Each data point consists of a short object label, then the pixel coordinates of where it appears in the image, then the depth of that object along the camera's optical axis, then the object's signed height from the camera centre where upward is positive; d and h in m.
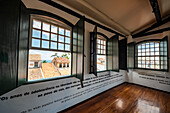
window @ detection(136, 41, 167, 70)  3.76 +0.10
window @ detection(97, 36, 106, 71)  3.27 +0.12
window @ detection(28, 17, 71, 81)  1.79 +0.19
